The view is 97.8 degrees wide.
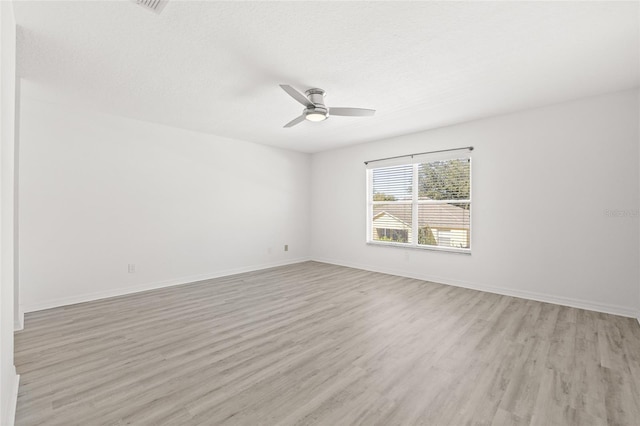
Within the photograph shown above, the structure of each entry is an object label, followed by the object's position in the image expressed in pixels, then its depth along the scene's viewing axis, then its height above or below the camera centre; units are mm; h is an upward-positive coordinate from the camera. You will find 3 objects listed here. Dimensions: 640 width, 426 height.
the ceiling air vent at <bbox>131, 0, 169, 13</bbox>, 1885 +1419
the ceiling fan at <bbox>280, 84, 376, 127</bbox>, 3123 +1174
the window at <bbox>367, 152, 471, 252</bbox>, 4579 +191
